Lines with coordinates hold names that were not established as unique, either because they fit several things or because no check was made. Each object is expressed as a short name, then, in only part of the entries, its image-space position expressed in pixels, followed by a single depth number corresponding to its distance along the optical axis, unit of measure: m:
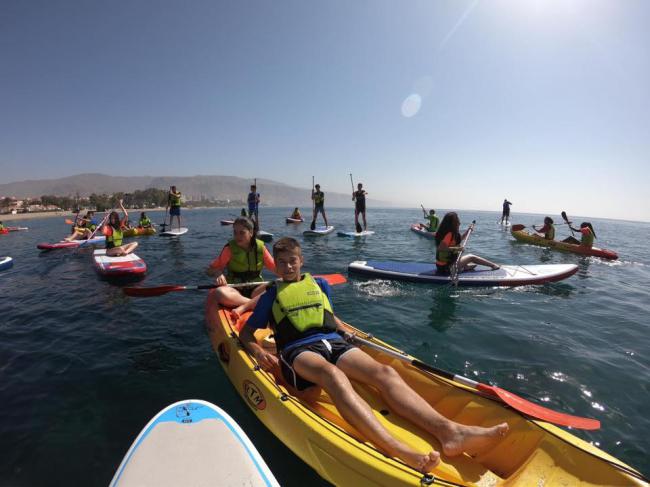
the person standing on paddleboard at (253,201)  20.17
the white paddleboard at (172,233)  19.44
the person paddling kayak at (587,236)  14.55
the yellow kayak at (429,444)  2.26
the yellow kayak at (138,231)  19.55
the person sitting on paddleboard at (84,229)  16.19
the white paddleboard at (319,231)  20.21
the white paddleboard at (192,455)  2.21
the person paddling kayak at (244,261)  5.64
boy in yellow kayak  2.57
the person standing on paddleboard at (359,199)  19.89
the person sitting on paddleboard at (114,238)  10.34
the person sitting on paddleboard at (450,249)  8.84
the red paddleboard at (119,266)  9.27
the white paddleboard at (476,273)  9.00
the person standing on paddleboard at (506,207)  30.40
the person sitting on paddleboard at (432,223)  20.94
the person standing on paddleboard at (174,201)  19.34
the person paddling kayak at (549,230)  16.42
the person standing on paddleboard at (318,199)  21.47
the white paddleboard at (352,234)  19.50
